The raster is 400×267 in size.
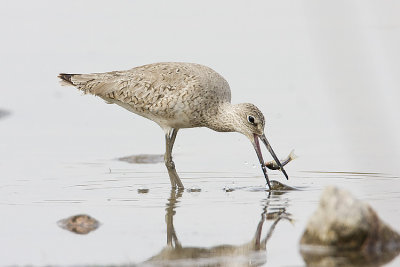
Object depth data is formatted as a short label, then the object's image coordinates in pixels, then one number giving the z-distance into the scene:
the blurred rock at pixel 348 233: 12.64
